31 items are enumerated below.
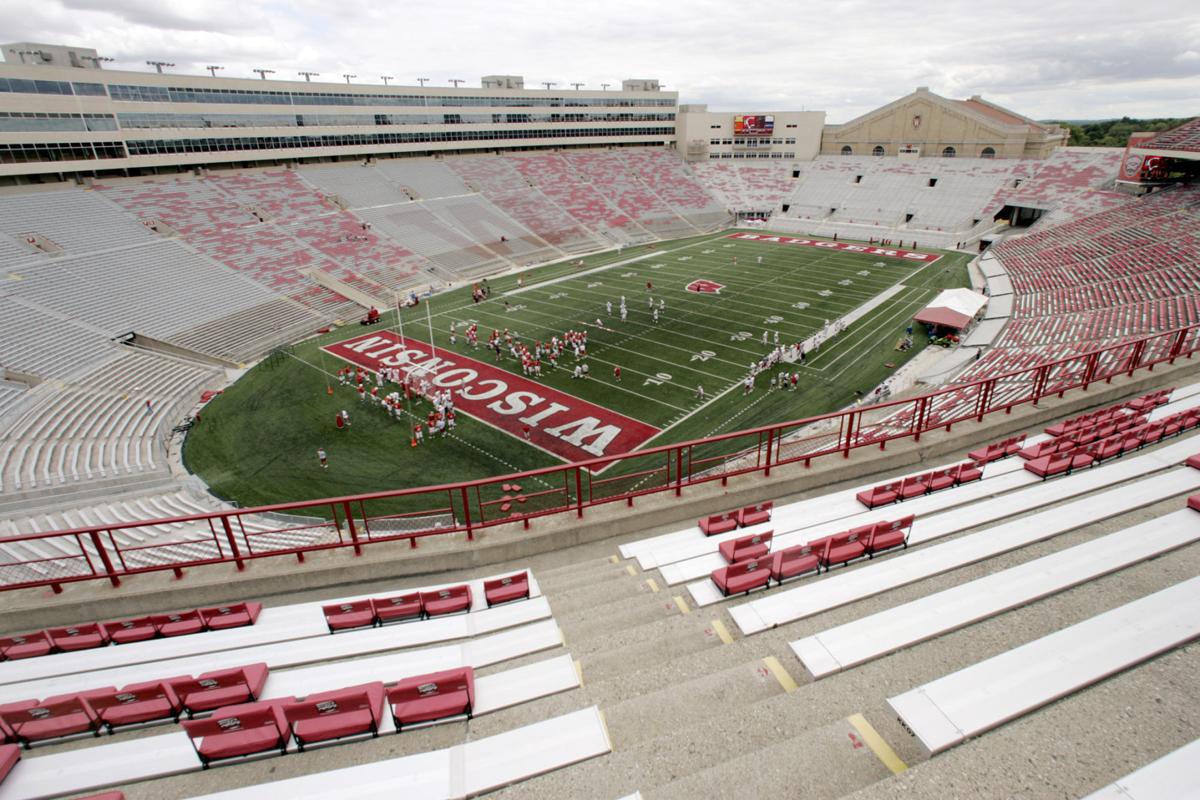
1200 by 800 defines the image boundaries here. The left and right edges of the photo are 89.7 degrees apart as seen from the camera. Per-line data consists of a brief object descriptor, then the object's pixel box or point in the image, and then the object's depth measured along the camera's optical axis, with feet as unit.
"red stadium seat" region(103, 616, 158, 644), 21.95
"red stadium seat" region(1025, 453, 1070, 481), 29.60
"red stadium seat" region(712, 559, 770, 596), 22.50
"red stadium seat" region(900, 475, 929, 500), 29.35
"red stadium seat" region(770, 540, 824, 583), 23.09
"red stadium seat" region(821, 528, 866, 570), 23.66
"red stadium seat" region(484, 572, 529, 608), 23.34
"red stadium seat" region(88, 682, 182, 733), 17.69
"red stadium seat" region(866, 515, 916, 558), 24.32
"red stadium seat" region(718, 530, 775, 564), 24.20
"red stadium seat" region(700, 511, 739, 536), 27.45
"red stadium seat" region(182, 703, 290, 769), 16.37
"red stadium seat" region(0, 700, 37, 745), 17.06
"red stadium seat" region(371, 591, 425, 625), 22.43
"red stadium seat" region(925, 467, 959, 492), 29.66
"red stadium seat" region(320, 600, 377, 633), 22.09
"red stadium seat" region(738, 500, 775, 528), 28.07
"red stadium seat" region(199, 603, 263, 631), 22.38
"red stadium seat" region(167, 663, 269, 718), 18.26
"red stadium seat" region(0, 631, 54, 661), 21.17
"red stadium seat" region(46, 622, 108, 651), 21.30
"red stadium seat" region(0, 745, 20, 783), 16.02
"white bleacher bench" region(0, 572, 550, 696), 20.57
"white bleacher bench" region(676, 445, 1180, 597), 25.07
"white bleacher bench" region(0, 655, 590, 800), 15.89
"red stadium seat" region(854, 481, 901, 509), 28.96
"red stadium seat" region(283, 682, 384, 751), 16.75
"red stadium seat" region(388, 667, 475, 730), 17.25
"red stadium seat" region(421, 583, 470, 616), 22.66
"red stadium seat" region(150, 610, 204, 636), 22.15
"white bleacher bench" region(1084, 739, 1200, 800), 13.24
